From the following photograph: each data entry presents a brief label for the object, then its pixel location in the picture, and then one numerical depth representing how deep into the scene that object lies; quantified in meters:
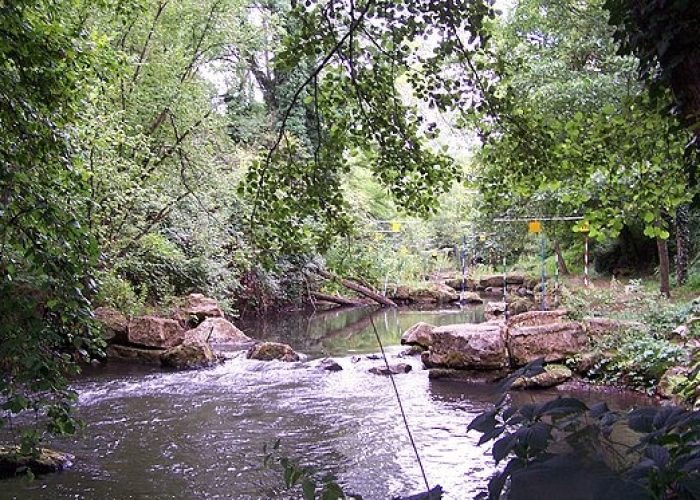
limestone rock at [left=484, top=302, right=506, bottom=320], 14.34
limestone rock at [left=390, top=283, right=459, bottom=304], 21.17
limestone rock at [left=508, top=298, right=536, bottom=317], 14.49
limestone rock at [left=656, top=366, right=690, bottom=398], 7.00
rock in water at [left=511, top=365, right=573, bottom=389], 8.16
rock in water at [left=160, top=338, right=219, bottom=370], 10.12
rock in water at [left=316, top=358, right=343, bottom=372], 10.03
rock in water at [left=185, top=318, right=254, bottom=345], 11.79
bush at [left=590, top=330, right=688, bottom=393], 7.71
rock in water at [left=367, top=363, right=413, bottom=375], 9.77
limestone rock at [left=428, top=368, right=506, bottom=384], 8.88
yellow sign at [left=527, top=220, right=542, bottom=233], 11.89
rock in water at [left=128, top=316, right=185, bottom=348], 10.54
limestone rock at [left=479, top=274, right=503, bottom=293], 23.91
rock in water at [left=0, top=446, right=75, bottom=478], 5.03
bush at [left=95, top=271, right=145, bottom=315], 10.50
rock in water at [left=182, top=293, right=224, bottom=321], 12.73
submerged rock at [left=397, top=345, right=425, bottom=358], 11.18
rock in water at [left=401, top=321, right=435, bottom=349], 11.52
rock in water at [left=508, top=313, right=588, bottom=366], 8.82
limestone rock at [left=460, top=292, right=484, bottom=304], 20.02
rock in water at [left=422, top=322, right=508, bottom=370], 9.03
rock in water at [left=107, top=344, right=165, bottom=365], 10.34
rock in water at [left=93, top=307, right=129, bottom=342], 10.46
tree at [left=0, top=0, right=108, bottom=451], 2.73
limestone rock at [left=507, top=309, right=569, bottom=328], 9.77
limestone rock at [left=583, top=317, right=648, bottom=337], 8.97
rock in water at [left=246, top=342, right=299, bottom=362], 10.60
